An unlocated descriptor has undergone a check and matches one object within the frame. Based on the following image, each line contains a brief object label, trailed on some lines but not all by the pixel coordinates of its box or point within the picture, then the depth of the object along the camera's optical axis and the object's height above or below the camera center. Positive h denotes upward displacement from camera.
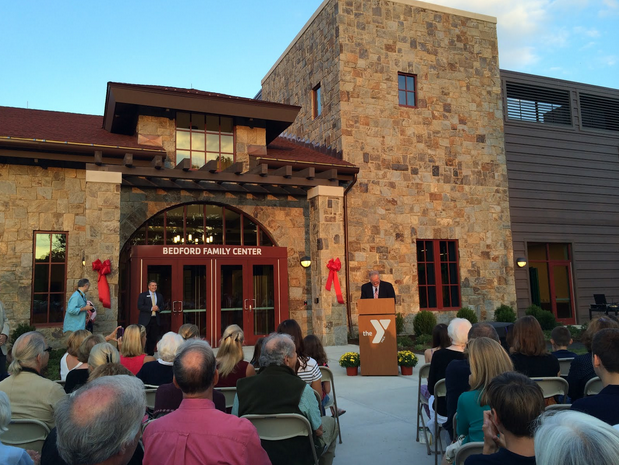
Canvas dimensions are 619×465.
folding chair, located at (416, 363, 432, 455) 5.08 -1.18
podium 8.50 -0.85
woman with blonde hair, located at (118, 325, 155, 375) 5.05 -0.55
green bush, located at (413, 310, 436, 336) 14.29 -0.98
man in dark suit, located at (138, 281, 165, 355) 10.95 -0.36
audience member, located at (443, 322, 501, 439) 3.72 -0.70
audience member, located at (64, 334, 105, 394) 4.11 -0.60
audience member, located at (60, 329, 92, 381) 4.88 -0.47
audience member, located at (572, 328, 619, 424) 2.79 -0.59
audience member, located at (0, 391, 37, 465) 2.11 -0.64
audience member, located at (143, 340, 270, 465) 2.42 -0.69
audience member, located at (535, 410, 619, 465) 1.44 -0.46
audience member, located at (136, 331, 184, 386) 4.36 -0.62
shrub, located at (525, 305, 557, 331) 15.52 -1.03
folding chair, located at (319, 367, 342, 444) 5.07 -0.85
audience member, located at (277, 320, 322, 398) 4.53 -0.65
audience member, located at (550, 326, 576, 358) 5.22 -0.59
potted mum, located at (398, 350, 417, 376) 8.73 -1.28
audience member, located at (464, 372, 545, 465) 2.18 -0.59
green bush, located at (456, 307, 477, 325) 14.84 -0.81
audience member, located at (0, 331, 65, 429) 3.39 -0.62
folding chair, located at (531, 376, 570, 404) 4.02 -0.81
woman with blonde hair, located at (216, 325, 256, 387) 4.23 -0.58
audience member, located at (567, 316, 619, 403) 4.18 -0.76
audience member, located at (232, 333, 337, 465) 3.21 -0.69
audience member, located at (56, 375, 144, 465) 1.77 -0.45
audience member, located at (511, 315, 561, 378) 4.31 -0.60
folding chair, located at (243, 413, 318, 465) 3.16 -0.86
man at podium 9.88 +0.00
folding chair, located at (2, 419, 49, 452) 3.15 -0.85
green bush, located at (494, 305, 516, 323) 15.46 -0.88
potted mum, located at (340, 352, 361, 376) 8.79 -1.28
